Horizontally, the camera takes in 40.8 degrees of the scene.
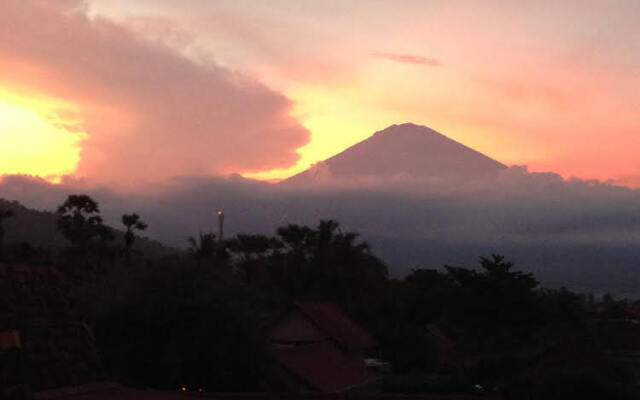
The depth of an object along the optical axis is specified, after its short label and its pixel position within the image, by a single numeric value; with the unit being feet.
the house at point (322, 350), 108.68
